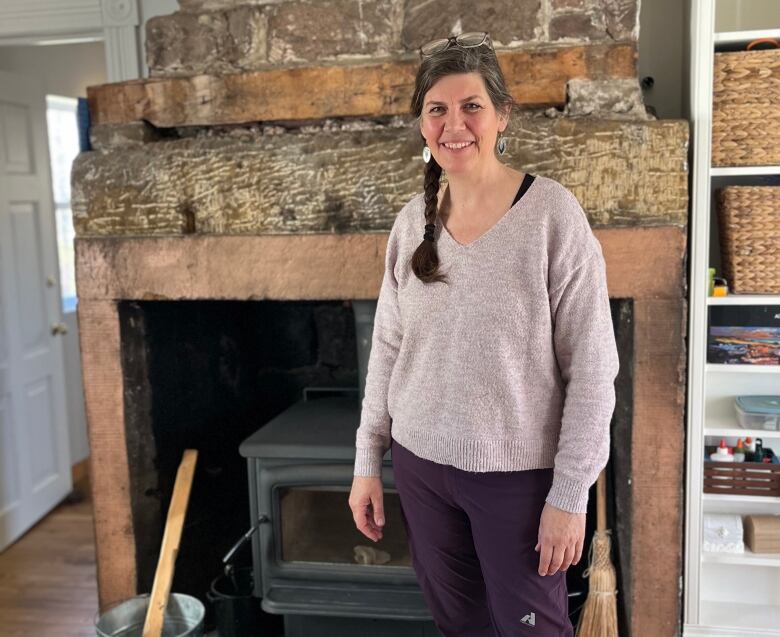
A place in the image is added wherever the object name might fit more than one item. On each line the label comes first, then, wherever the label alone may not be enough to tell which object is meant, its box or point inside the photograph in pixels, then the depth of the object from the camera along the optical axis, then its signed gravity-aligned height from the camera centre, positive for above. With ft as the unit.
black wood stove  7.44 -2.95
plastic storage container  7.30 -1.71
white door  11.30 -1.22
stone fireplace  6.61 +0.34
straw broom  7.13 -3.15
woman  4.64 -0.74
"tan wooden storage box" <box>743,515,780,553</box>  7.38 -2.81
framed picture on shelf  7.29 -1.05
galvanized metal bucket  7.57 -3.46
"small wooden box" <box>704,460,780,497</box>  7.41 -2.31
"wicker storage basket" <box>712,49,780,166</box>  6.80 +0.90
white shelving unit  6.72 -1.74
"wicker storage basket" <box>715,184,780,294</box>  6.89 -0.15
